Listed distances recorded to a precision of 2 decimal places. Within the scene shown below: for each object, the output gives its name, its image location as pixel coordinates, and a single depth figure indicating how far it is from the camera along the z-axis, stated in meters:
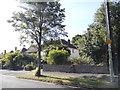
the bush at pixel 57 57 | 12.43
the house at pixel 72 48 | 21.01
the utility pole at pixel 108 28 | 6.69
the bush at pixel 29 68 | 14.81
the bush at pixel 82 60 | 11.00
